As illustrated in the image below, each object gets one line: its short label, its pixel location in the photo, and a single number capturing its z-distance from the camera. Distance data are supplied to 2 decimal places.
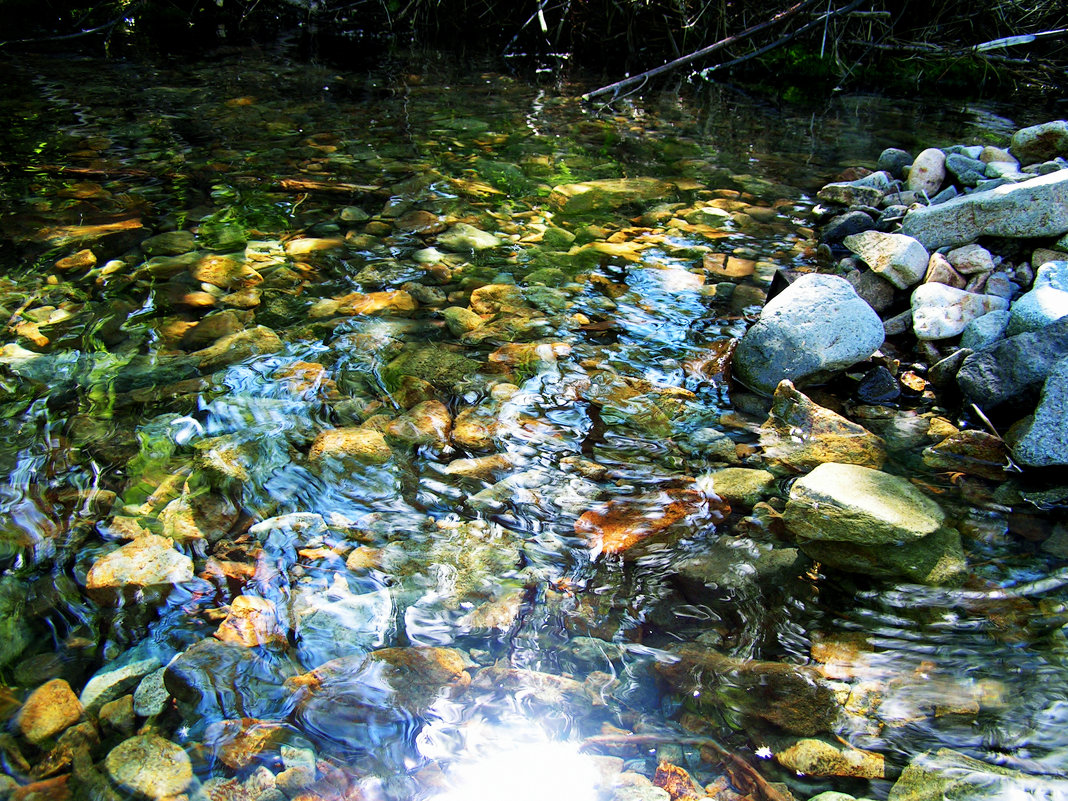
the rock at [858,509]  1.73
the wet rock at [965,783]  1.25
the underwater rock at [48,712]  1.33
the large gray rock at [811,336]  2.46
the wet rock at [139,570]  1.62
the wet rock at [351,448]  2.07
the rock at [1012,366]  2.21
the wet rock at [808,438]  2.16
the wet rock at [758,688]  1.44
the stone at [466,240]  3.37
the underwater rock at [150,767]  1.25
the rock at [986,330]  2.51
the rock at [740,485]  2.01
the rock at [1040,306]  2.32
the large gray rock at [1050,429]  2.03
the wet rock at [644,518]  1.87
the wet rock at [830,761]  1.34
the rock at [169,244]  3.11
